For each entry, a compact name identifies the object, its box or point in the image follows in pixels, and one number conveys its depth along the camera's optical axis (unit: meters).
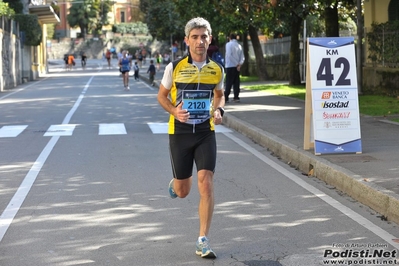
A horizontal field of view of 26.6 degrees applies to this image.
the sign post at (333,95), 12.02
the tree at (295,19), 27.75
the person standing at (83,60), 84.31
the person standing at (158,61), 71.81
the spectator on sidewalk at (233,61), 23.78
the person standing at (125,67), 38.00
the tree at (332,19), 29.32
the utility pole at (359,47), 26.09
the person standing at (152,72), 44.09
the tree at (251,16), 28.34
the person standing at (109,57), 87.56
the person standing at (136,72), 50.47
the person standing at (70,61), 82.12
